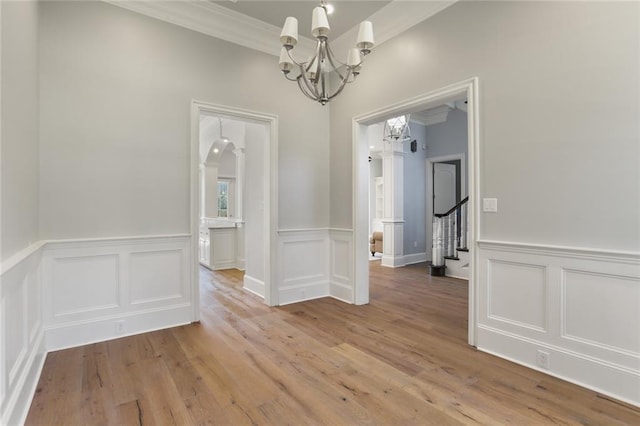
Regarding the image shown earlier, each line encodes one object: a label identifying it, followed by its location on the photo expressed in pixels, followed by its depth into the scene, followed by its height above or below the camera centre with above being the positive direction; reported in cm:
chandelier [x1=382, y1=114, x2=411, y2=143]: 606 +163
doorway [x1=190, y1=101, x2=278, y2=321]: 346 +19
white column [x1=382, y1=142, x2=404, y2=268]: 688 +17
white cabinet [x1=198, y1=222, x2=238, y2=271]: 637 -70
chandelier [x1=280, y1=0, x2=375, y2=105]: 212 +119
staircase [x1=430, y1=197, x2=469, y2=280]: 589 -57
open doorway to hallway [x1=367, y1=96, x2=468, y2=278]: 693 +82
